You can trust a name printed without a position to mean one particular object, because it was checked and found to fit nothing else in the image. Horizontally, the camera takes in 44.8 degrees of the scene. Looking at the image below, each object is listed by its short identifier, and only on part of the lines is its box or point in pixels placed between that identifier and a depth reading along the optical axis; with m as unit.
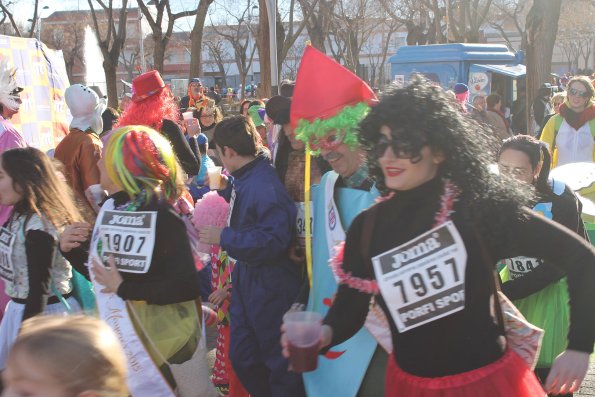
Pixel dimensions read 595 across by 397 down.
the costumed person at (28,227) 3.36
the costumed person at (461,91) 10.12
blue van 17.95
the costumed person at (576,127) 7.15
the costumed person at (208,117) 9.00
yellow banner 8.28
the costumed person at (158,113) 5.89
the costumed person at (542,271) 3.40
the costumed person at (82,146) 5.59
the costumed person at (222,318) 4.41
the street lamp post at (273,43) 10.67
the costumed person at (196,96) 9.20
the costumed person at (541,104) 12.38
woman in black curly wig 2.18
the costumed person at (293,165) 3.70
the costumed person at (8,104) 5.47
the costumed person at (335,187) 3.13
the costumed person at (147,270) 3.03
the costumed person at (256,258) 3.50
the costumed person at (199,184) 6.57
